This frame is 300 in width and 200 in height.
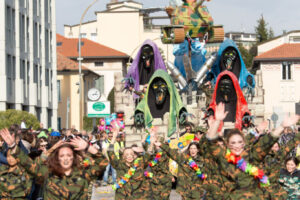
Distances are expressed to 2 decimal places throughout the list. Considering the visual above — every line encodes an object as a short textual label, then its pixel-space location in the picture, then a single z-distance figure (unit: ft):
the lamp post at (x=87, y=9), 115.18
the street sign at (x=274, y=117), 121.72
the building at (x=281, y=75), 222.69
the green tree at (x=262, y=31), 318.04
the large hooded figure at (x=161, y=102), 75.20
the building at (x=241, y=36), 419.95
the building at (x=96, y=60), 221.87
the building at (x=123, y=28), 255.70
